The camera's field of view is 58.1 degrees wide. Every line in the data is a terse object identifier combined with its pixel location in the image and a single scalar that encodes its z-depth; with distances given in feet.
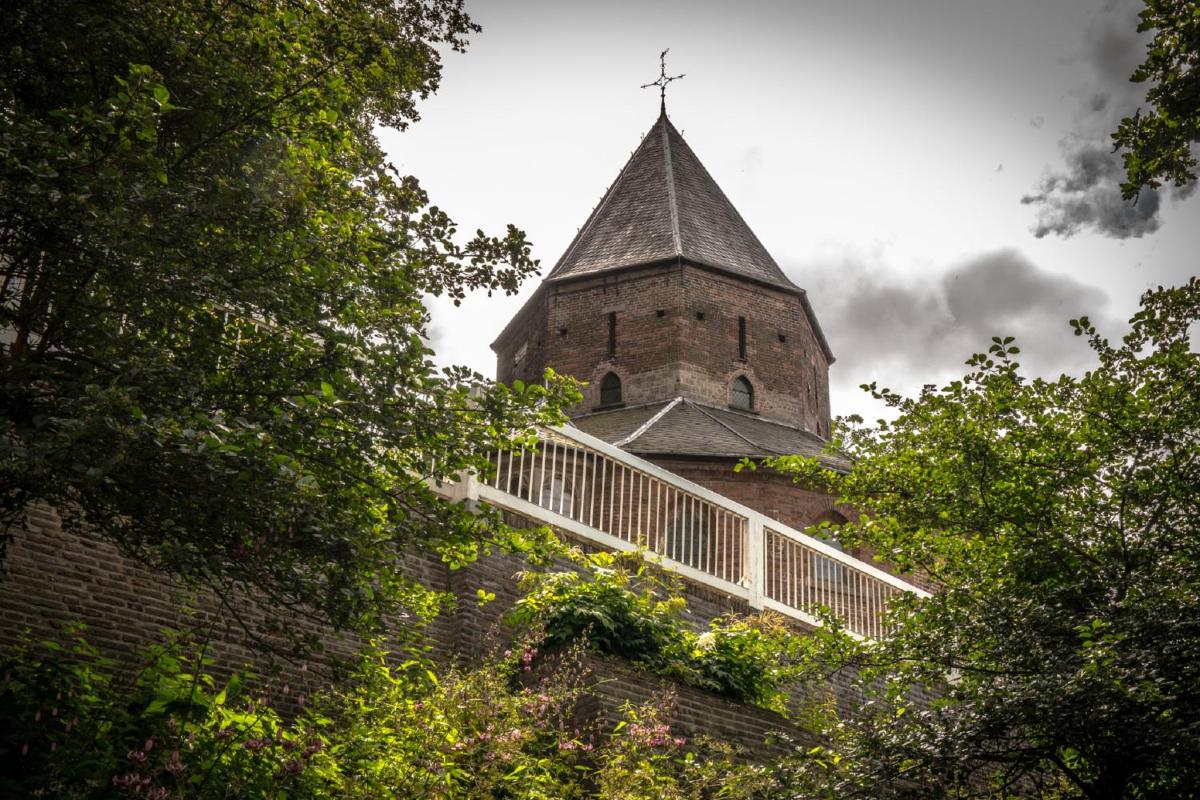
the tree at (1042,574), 20.56
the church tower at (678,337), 89.30
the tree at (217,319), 16.55
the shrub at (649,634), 29.94
